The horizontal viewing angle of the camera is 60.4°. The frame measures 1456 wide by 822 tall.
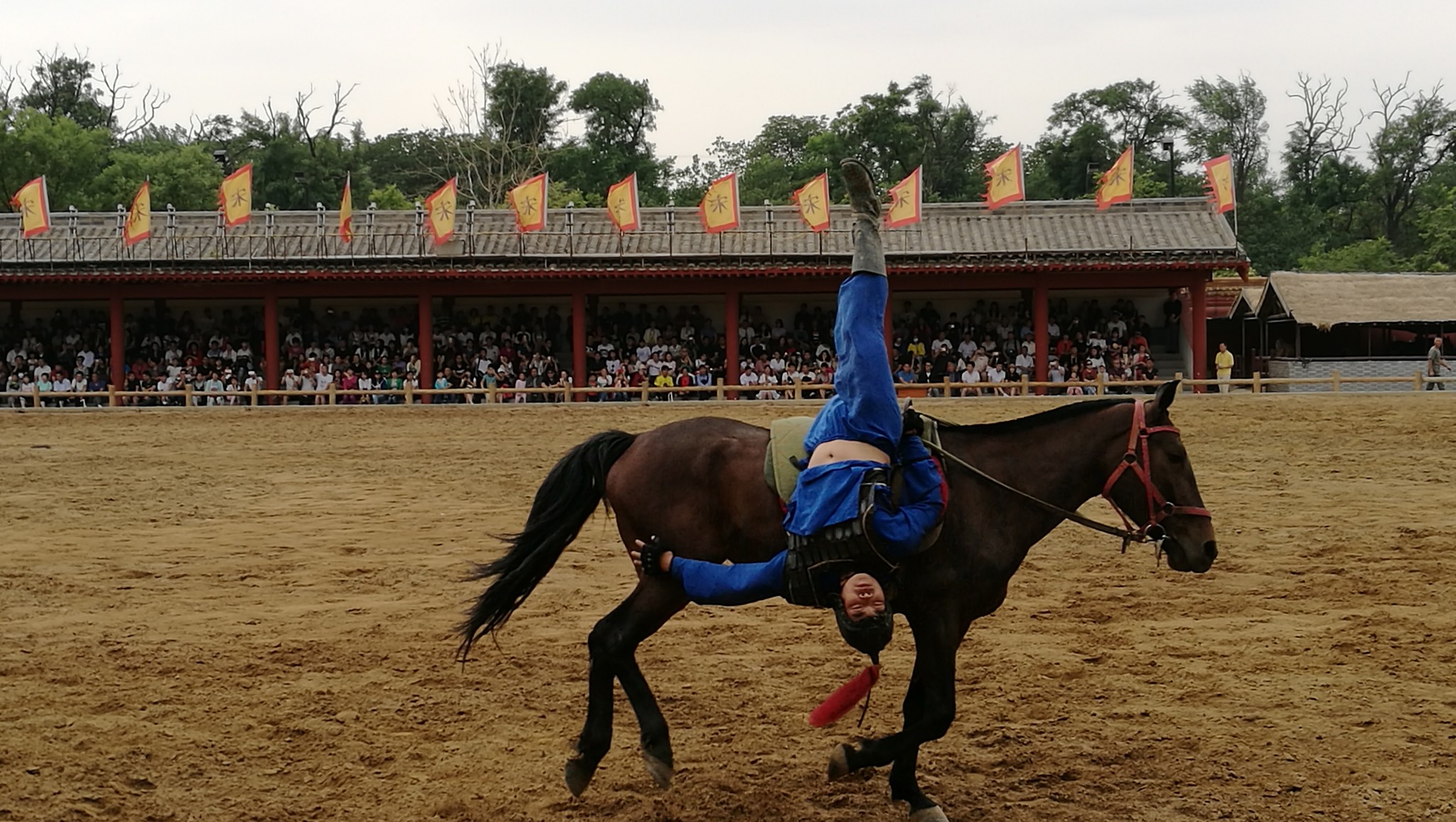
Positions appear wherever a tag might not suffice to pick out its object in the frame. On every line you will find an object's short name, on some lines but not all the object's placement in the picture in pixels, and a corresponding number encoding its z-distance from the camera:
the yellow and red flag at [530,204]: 30.48
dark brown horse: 5.47
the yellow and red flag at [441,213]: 30.61
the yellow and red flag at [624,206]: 30.62
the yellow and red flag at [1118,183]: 30.67
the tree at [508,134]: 53.66
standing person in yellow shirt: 29.12
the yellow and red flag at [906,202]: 29.23
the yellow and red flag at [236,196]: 30.09
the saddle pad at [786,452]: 5.59
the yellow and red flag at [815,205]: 30.03
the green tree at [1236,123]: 60.62
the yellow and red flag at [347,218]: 30.42
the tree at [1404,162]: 54.47
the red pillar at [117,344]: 30.03
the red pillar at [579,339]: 29.75
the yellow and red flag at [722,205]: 29.84
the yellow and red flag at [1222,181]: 30.02
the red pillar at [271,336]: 30.09
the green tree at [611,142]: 54.56
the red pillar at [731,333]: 29.78
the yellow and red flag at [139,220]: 29.80
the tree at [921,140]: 52.41
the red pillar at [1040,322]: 29.62
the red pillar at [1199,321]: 30.08
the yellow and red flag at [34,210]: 29.89
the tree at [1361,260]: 46.19
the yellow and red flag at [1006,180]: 30.45
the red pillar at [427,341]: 29.88
